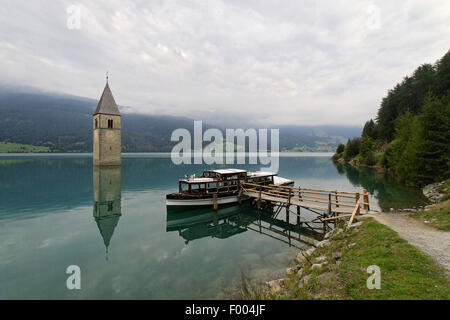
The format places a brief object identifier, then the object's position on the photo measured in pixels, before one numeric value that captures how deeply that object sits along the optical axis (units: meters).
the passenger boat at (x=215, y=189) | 21.20
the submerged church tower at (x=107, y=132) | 62.44
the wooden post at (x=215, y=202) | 22.08
